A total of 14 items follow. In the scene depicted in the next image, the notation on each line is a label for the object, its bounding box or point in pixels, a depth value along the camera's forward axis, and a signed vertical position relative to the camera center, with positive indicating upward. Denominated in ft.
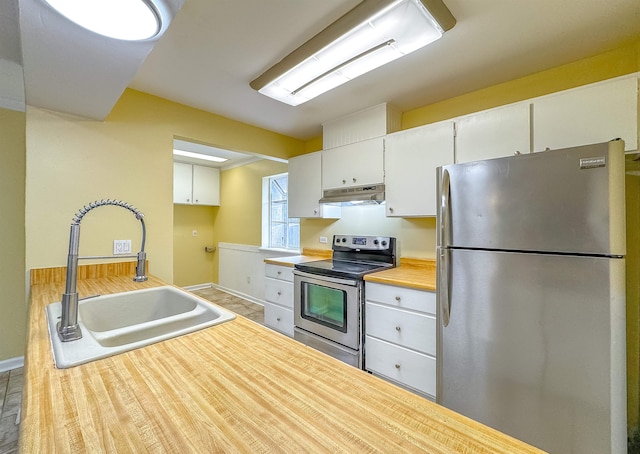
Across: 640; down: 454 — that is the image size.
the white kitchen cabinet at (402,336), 5.96 -2.48
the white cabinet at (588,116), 4.61 +2.03
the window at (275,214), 13.64 +0.75
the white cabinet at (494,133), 5.65 +2.06
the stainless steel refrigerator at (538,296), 3.74 -1.05
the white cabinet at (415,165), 6.74 +1.65
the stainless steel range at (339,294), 7.12 -1.84
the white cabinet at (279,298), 9.38 -2.45
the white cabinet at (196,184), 14.85 +2.53
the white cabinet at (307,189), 9.69 +1.45
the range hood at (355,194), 7.82 +1.05
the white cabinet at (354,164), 7.99 +1.99
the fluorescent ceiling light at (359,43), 4.10 +3.20
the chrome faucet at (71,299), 2.96 -0.76
